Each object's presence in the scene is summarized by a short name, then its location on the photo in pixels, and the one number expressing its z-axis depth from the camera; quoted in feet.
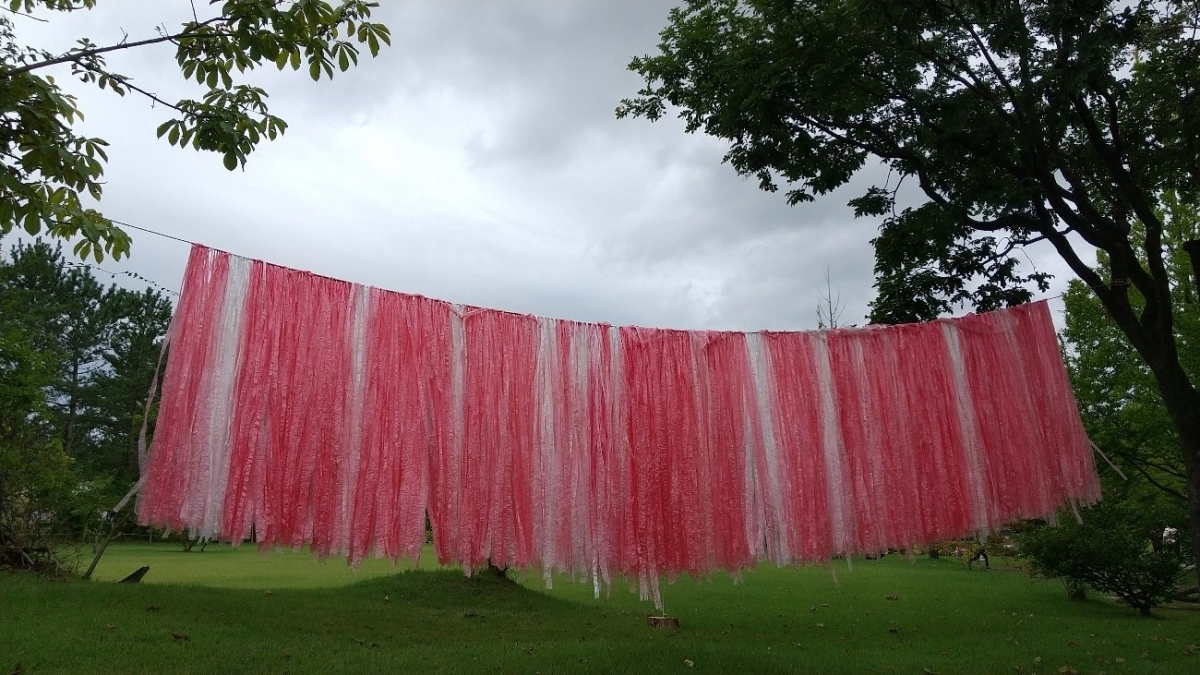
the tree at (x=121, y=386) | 90.07
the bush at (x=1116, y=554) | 36.99
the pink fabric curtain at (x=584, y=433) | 12.01
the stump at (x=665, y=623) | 29.71
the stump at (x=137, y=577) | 30.97
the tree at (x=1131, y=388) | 37.04
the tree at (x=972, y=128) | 19.12
